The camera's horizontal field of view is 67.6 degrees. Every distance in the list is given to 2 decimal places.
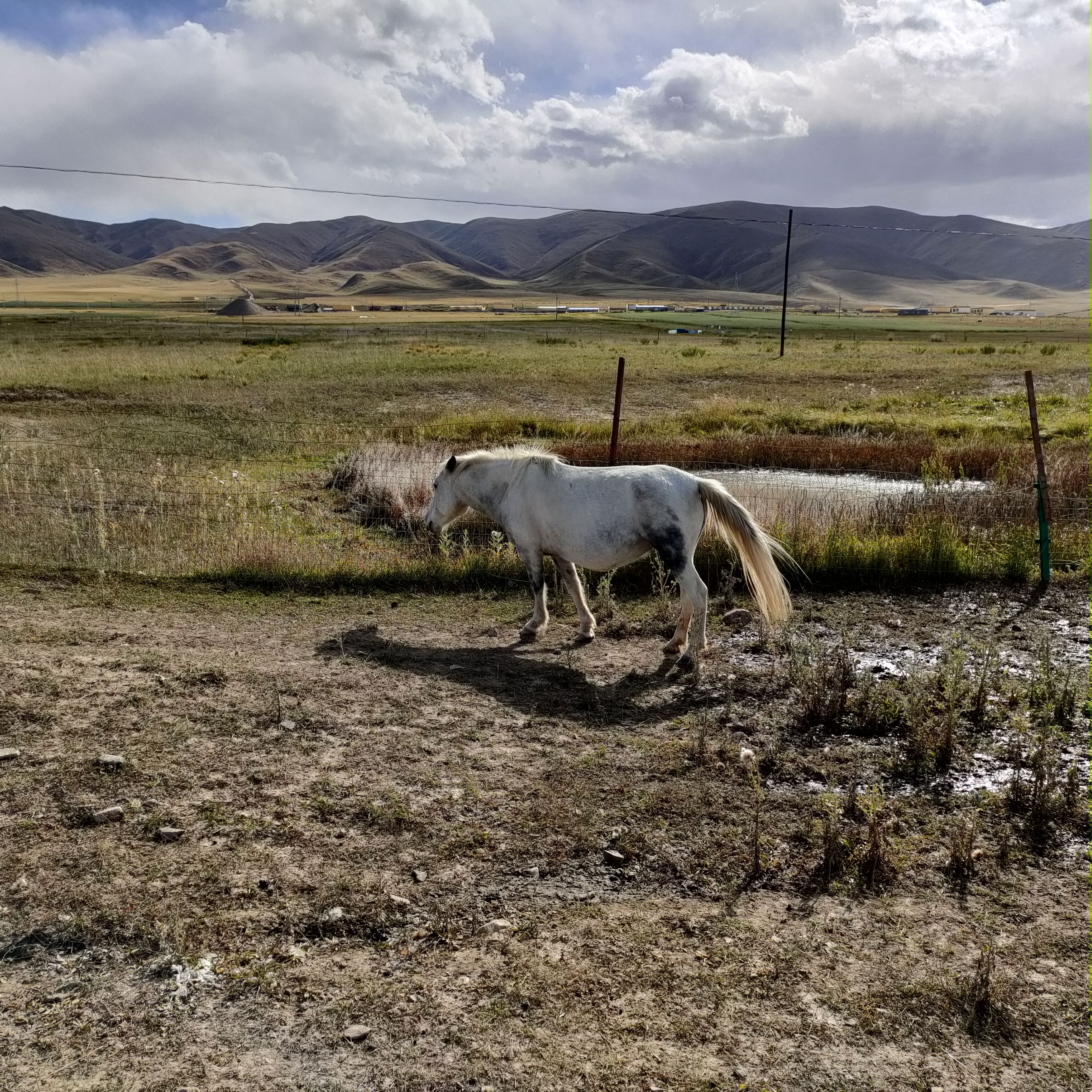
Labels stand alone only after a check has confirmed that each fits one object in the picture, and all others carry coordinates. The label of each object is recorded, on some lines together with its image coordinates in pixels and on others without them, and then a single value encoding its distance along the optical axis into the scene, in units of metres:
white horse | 7.35
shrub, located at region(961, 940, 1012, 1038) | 3.32
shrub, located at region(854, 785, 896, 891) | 4.29
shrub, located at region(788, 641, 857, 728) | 6.10
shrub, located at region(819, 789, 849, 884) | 4.34
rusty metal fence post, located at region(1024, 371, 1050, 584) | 9.37
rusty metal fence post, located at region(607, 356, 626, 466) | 10.48
